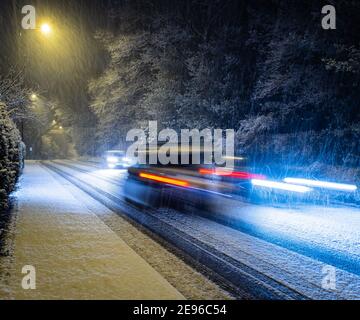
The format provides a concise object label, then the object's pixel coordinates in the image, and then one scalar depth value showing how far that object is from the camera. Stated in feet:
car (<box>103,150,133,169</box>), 108.39
